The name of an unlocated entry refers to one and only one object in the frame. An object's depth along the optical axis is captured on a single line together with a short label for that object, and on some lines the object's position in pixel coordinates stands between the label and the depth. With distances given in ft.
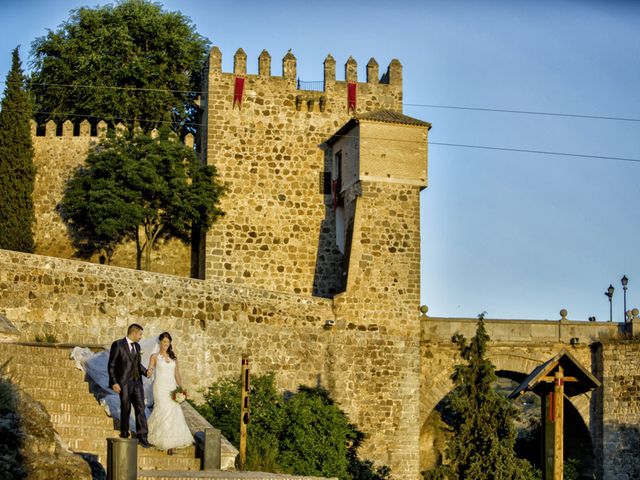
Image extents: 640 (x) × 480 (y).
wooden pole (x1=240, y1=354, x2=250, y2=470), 60.93
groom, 50.44
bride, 51.13
